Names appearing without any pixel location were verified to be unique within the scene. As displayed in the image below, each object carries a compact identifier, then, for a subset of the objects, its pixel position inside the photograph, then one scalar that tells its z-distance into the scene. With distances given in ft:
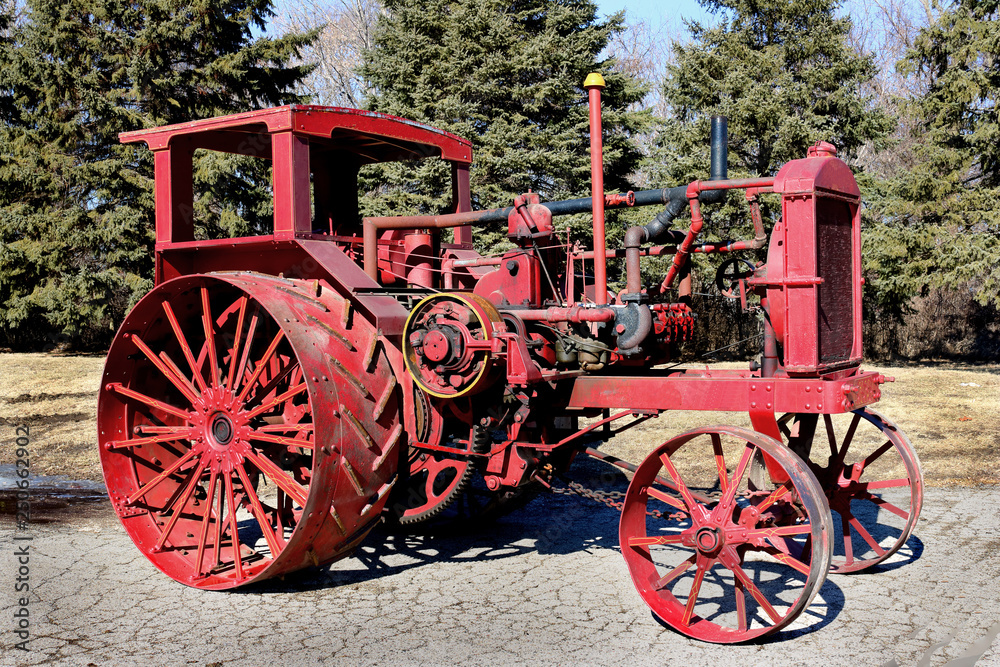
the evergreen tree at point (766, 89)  52.60
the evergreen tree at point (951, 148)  47.37
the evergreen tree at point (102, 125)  58.13
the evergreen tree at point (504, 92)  53.88
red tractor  13.78
